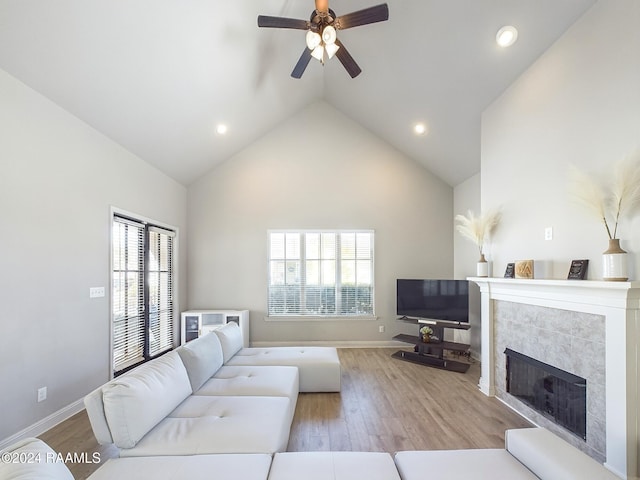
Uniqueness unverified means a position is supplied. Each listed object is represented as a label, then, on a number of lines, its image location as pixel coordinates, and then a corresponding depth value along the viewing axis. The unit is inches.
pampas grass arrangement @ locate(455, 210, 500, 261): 143.9
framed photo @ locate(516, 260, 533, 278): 117.2
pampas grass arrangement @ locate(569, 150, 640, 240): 79.7
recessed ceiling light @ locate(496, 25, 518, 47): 112.7
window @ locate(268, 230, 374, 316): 223.3
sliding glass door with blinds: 151.8
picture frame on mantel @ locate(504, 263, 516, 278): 128.8
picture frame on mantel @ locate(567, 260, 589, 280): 95.3
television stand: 178.1
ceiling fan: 98.9
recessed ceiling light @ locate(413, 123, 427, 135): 181.9
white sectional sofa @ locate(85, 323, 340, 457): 74.1
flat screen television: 188.2
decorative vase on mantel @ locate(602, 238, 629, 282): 81.7
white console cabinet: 209.5
